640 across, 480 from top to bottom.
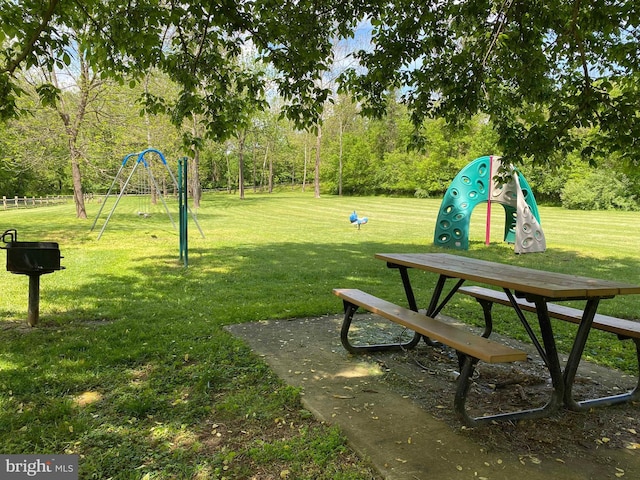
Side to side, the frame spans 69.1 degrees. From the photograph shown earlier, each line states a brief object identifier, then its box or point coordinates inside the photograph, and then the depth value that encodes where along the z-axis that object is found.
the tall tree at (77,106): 16.14
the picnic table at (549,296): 2.91
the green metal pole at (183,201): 9.17
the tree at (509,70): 5.65
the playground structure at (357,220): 18.55
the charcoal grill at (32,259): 4.57
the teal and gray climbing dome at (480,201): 12.40
